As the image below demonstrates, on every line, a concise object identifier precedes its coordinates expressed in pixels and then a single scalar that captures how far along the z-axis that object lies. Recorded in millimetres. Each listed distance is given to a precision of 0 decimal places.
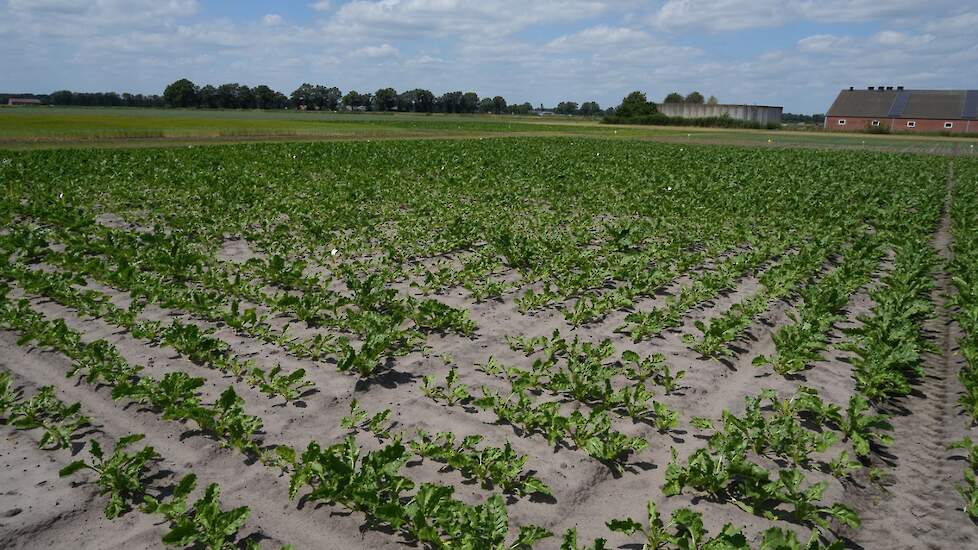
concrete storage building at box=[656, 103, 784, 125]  102312
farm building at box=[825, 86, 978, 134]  92438
